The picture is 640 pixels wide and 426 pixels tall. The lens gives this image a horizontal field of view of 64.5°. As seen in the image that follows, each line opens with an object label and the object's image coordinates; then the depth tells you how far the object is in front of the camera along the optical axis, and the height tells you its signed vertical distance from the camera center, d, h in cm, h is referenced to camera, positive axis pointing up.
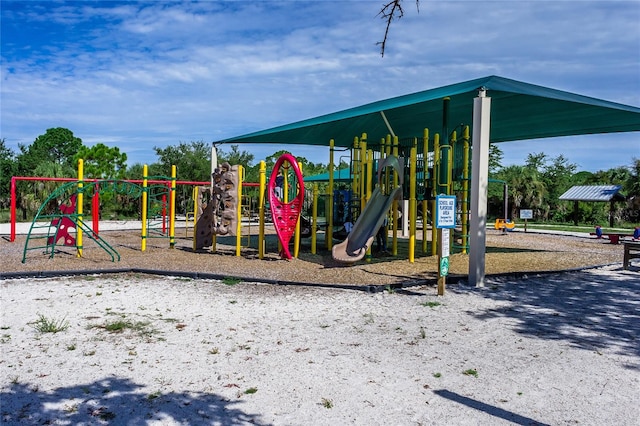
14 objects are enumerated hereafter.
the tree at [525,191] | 3538 +142
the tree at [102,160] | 4028 +364
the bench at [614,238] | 1730 -87
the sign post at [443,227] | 773 -26
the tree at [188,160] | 3938 +367
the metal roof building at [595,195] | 3030 +109
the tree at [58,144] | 6825 +825
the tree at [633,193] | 3203 +129
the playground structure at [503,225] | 2172 -62
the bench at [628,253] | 1091 -86
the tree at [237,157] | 4331 +429
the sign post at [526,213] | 2311 -8
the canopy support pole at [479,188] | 848 +38
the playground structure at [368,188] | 1140 +49
